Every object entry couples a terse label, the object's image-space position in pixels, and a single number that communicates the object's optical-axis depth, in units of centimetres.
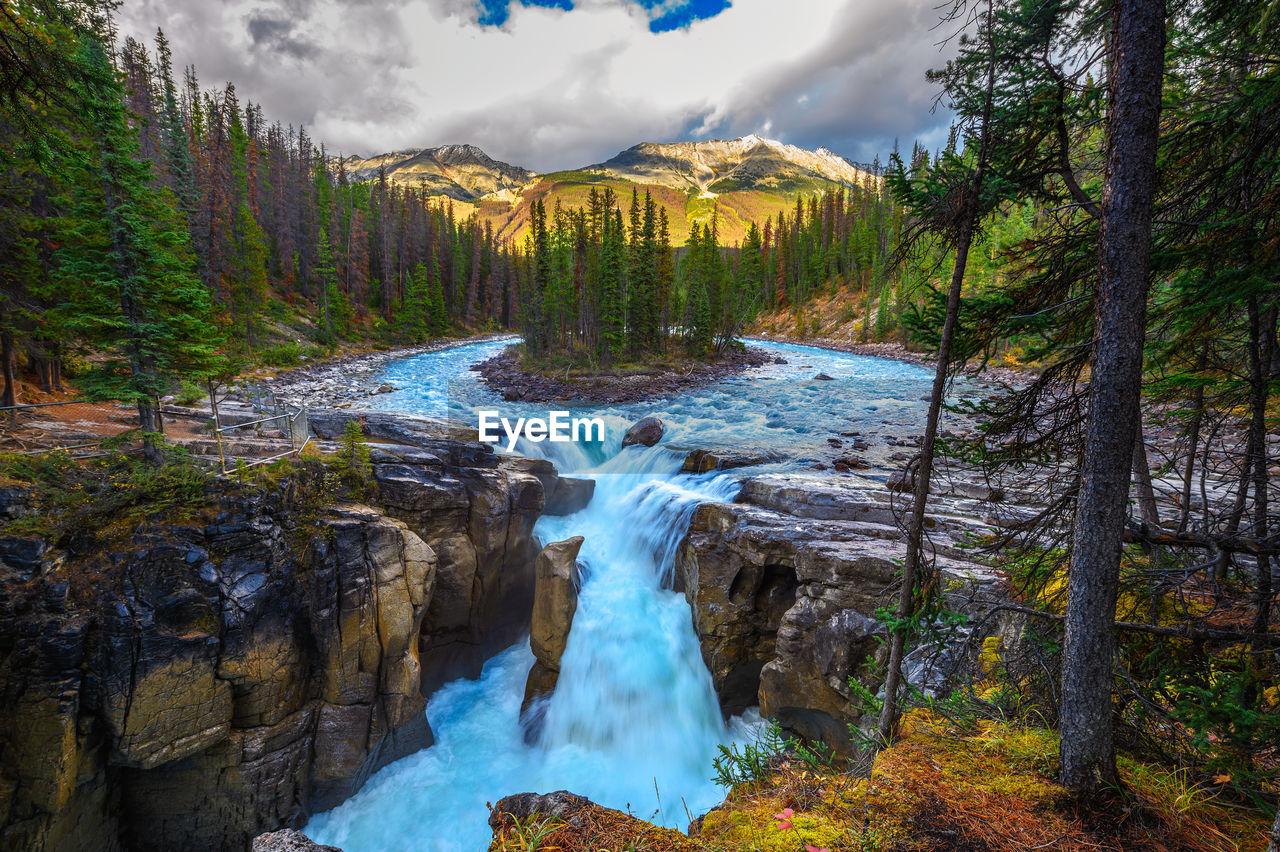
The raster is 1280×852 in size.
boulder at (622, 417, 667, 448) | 2269
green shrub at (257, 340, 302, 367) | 3434
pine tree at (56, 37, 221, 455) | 949
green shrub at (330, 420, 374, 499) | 1223
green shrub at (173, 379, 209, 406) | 1060
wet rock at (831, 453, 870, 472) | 1611
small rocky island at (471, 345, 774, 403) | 3472
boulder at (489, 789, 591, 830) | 451
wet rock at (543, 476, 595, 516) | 1877
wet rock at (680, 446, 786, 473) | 1725
